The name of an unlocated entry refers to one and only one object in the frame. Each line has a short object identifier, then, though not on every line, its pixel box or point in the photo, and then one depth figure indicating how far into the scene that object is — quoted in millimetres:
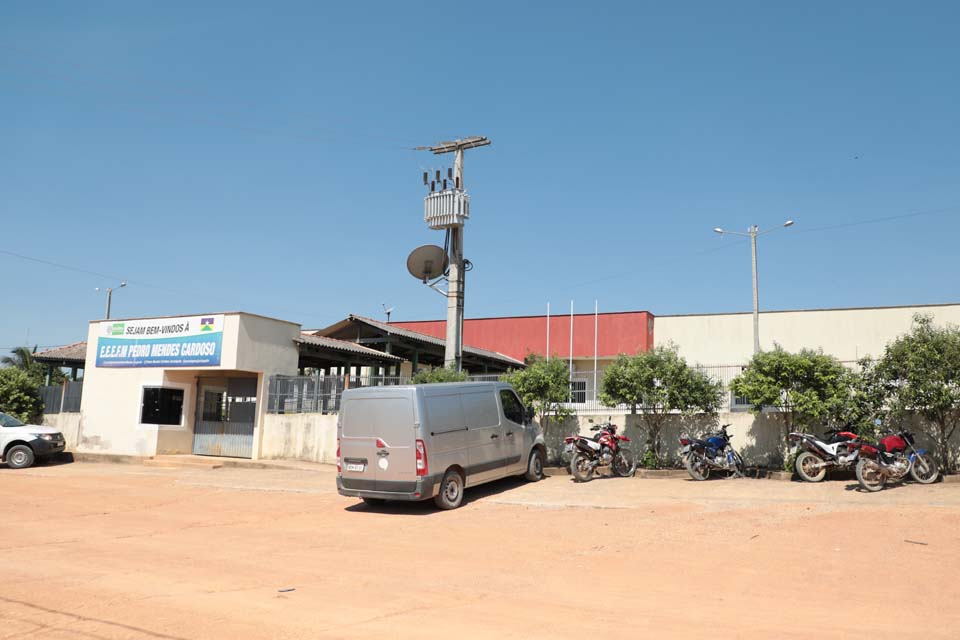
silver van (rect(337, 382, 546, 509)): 12688
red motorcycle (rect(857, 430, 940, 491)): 13227
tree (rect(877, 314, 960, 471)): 14273
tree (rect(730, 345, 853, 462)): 15250
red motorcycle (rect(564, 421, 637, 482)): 15805
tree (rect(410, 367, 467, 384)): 19581
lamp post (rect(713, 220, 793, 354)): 30156
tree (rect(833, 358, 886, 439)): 14942
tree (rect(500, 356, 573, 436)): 18141
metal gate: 23125
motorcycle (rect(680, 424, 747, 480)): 15641
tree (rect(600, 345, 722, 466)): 16859
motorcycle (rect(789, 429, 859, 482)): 14383
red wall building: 43562
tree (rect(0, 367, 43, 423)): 26109
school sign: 22797
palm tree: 43156
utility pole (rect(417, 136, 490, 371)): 22922
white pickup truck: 21516
